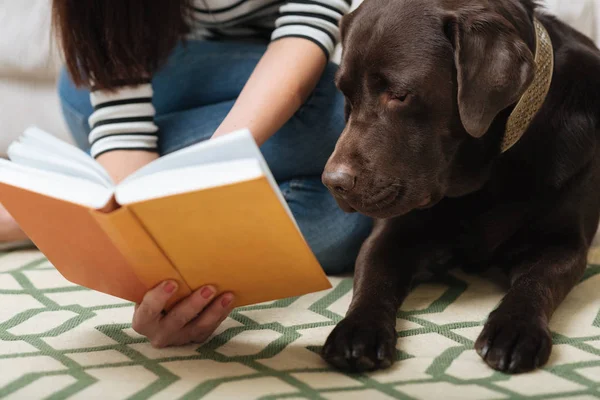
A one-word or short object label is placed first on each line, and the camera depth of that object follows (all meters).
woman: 1.70
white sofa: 2.46
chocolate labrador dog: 1.46
